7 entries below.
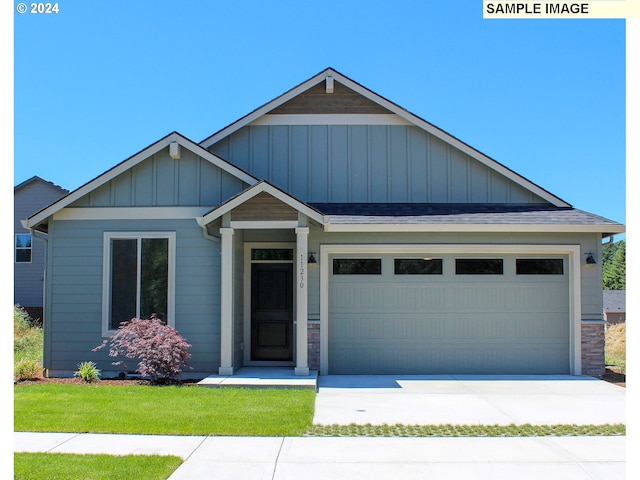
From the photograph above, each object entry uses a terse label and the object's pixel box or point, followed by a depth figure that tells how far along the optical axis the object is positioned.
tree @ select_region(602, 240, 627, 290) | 58.12
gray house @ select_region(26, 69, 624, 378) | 10.86
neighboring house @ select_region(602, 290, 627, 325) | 35.88
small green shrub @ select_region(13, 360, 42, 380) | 10.58
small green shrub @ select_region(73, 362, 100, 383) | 10.30
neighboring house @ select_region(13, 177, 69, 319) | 24.36
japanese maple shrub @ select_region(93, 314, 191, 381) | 9.90
